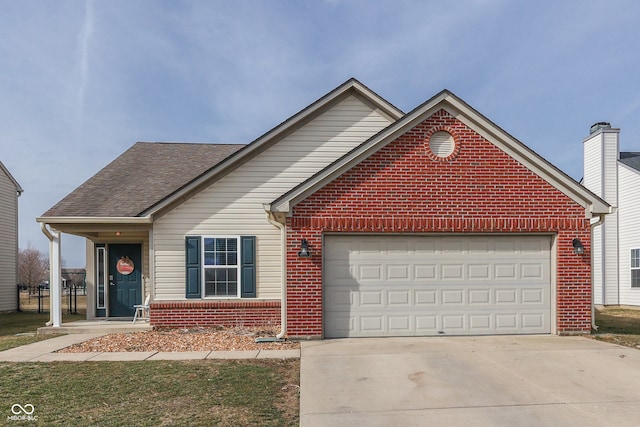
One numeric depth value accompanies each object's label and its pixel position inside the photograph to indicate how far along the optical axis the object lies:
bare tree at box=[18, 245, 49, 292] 42.69
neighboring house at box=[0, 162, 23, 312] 19.72
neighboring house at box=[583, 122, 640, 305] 19.09
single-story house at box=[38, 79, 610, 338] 9.55
